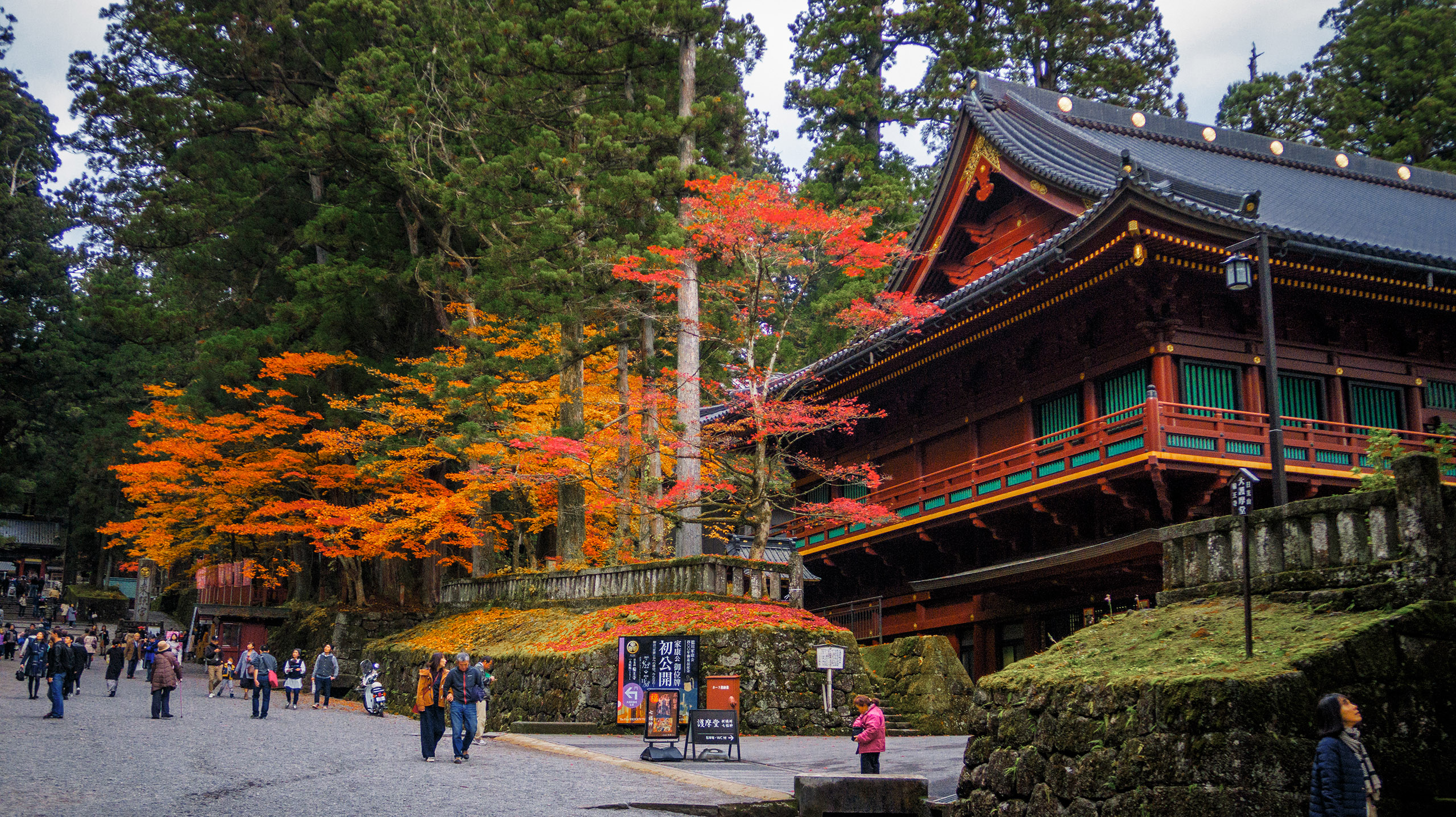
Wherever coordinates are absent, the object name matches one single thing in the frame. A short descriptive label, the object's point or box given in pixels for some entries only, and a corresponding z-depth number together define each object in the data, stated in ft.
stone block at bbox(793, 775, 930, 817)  37.96
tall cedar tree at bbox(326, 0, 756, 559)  87.92
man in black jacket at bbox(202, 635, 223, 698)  100.89
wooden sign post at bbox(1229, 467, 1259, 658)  32.24
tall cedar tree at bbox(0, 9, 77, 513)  178.19
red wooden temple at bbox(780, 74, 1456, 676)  65.51
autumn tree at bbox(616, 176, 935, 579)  74.13
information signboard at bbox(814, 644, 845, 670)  65.98
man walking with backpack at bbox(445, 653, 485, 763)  49.01
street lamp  49.96
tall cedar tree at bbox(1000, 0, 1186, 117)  148.77
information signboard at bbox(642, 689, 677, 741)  52.75
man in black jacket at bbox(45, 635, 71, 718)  67.36
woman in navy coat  24.27
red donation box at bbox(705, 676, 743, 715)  57.26
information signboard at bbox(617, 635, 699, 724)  61.93
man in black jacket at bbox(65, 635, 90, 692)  81.51
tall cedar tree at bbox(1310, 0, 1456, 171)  136.77
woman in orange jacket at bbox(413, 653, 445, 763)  49.93
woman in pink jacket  42.09
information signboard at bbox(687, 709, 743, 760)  52.65
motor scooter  89.45
